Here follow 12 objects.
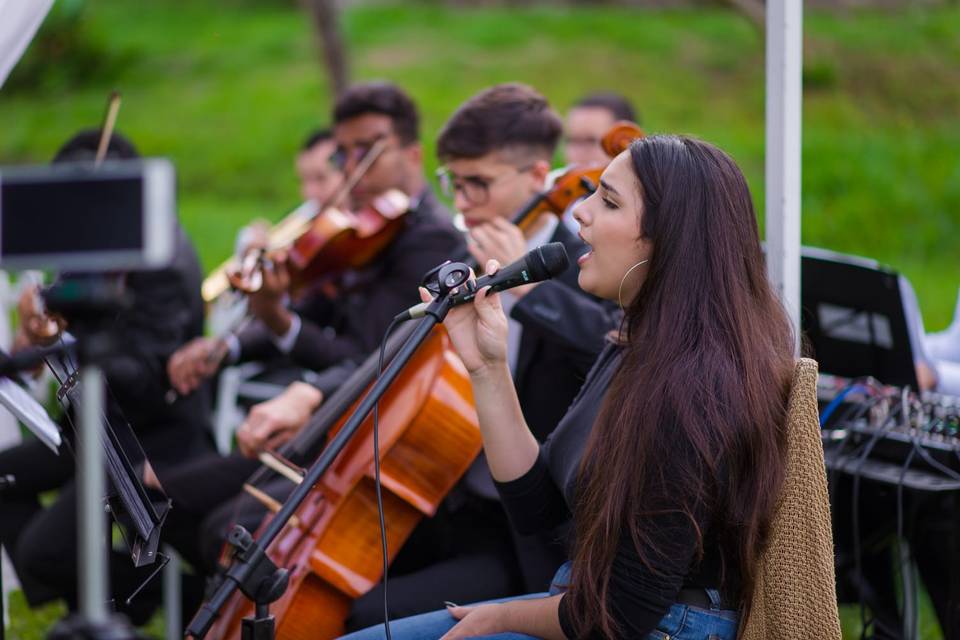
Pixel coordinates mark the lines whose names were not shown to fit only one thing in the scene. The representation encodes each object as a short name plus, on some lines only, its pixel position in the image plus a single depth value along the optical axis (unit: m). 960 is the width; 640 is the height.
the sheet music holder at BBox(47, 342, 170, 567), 2.11
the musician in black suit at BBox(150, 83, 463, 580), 3.12
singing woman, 1.88
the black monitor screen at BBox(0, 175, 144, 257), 1.15
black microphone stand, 1.84
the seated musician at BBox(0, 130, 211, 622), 3.40
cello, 2.54
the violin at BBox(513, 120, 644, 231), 2.67
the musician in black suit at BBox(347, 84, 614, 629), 2.58
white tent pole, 2.70
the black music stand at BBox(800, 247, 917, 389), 2.92
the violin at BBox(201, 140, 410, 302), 3.63
